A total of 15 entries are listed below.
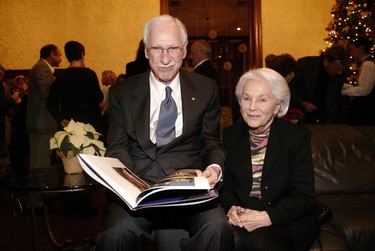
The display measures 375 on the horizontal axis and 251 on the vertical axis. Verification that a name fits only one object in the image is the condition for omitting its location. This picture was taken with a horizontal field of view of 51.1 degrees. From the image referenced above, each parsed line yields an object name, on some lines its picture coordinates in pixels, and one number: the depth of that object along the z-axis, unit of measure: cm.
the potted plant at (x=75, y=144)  243
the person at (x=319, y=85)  426
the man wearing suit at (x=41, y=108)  407
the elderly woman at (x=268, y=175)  183
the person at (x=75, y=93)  369
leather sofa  210
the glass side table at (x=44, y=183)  212
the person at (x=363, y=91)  439
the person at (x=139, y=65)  338
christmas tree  582
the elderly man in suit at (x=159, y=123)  182
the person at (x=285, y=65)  393
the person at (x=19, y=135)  565
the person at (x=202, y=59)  384
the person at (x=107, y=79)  589
